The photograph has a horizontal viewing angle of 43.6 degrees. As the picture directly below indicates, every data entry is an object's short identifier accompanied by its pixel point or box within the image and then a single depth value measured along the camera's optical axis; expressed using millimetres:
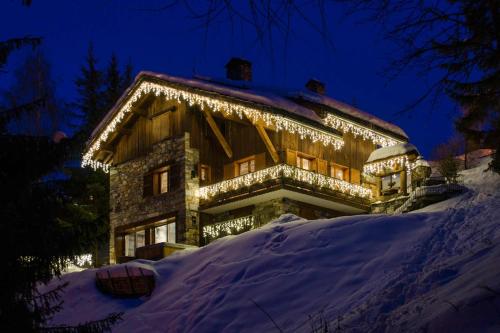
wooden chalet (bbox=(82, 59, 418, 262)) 25438
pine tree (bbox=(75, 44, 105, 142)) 41156
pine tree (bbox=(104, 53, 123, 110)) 42156
